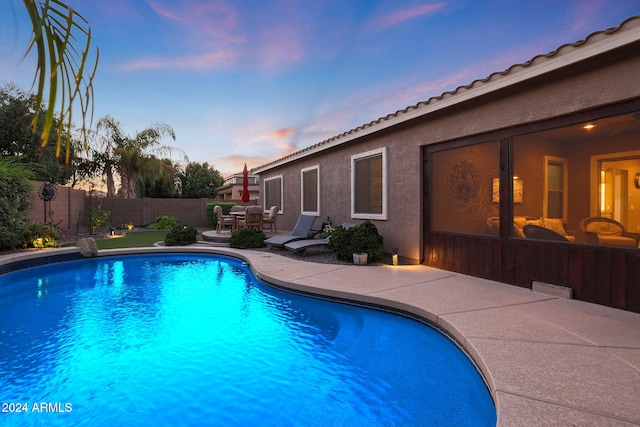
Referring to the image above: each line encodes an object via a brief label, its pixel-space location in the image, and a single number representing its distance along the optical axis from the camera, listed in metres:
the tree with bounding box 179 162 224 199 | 40.03
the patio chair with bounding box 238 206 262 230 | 11.84
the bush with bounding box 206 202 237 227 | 17.38
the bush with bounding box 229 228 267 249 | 10.32
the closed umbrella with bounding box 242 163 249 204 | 14.93
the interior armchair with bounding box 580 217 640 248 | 4.13
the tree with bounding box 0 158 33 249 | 8.72
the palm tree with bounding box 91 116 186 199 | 21.69
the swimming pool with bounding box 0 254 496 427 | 2.79
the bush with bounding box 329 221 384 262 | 7.59
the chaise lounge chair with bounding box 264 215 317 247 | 9.39
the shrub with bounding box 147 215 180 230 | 18.11
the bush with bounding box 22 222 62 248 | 9.38
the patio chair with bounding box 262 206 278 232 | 12.51
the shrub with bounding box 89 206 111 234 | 14.37
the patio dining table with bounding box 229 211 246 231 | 12.55
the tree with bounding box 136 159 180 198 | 22.03
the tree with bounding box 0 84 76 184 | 15.62
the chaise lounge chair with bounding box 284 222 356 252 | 8.47
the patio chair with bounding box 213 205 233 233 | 13.02
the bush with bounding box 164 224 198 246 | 11.21
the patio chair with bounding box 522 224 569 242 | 4.84
